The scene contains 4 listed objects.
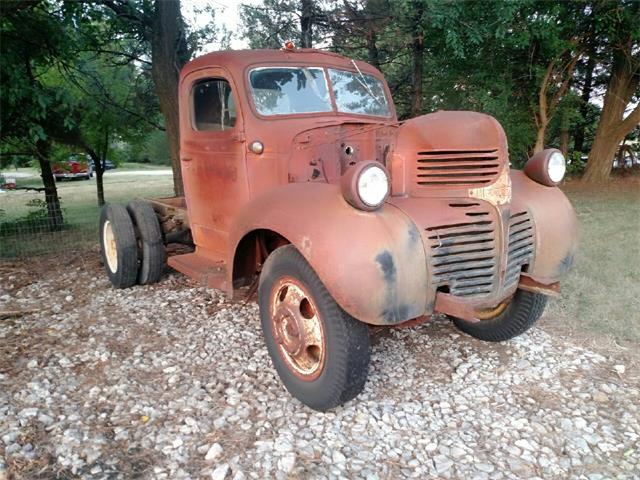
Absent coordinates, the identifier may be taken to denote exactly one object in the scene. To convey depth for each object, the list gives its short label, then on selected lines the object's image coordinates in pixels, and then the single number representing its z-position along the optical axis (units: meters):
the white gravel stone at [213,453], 2.45
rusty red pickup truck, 2.48
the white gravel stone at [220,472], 2.31
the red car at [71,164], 11.18
